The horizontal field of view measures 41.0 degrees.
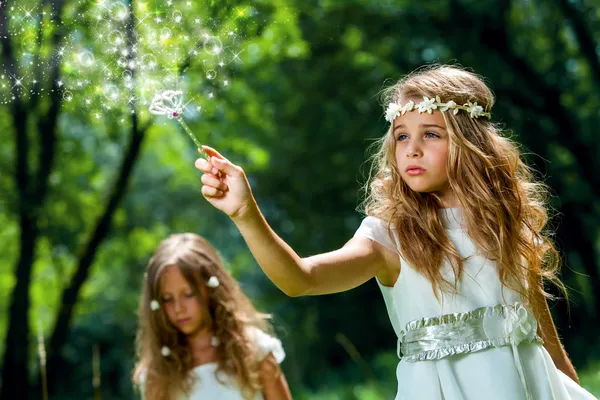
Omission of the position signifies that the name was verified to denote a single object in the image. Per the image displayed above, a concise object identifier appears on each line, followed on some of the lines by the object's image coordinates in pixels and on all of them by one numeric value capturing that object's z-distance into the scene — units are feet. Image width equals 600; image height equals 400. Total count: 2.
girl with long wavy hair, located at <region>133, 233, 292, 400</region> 11.93
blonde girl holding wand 7.27
